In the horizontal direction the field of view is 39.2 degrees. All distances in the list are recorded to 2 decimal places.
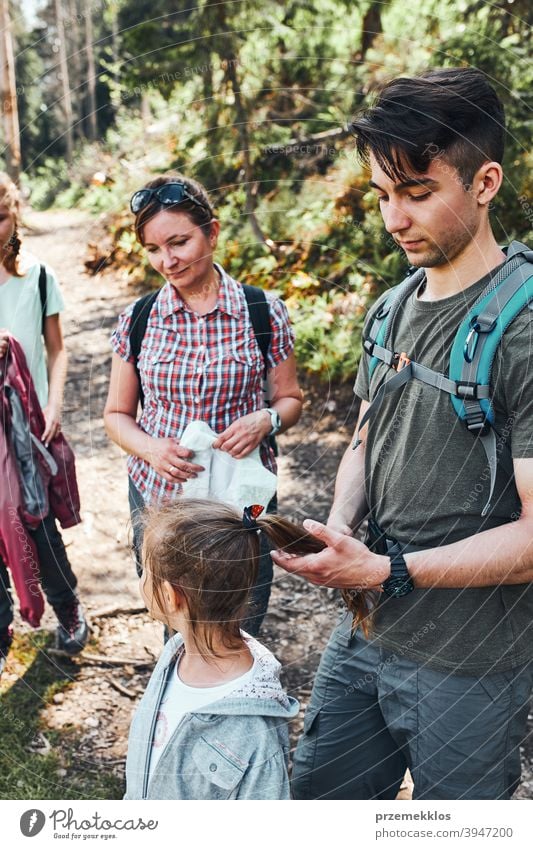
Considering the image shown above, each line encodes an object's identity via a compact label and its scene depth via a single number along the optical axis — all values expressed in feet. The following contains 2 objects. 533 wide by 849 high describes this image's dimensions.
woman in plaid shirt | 7.29
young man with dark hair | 4.90
